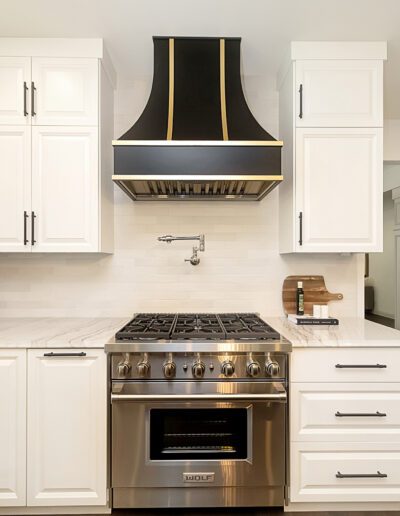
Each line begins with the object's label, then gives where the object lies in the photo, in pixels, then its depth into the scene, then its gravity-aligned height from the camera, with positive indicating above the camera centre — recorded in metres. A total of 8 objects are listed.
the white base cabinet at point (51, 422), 1.79 -0.85
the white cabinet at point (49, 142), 2.10 +0.70
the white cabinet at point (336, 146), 2.13 +0.69
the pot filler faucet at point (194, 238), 2.36 +0.11
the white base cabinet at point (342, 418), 1.82 -0.83
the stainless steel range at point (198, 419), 1.76 -0.83
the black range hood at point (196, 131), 1.87 +0.72
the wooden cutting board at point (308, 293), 2.53 -0.25
